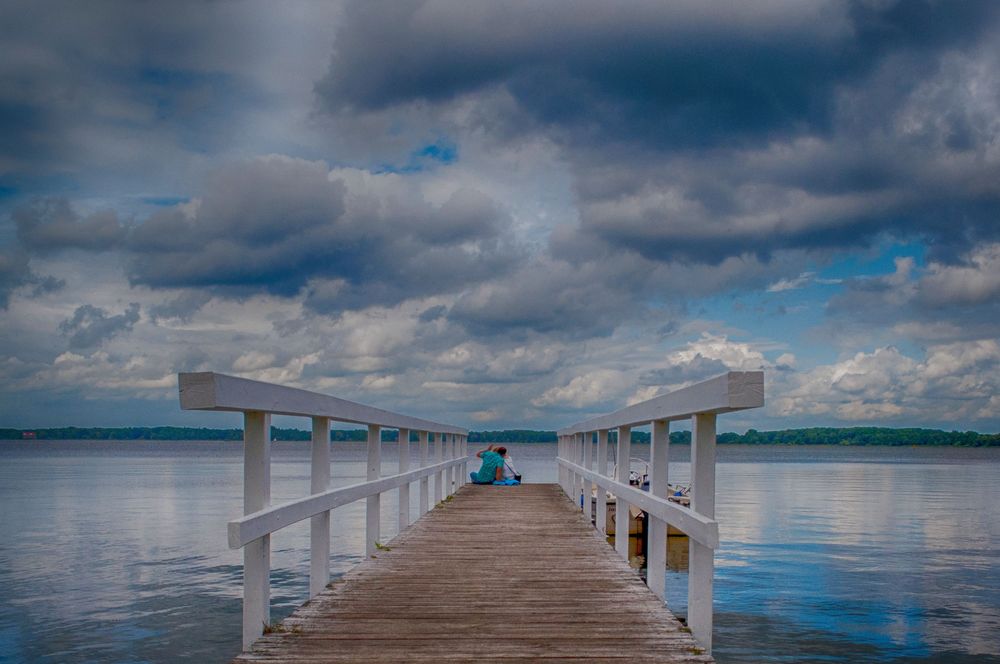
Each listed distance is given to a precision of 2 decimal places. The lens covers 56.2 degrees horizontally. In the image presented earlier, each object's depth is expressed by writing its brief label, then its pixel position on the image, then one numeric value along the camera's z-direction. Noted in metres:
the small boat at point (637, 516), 19.64
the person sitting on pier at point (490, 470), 20.08
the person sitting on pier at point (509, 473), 21.29
